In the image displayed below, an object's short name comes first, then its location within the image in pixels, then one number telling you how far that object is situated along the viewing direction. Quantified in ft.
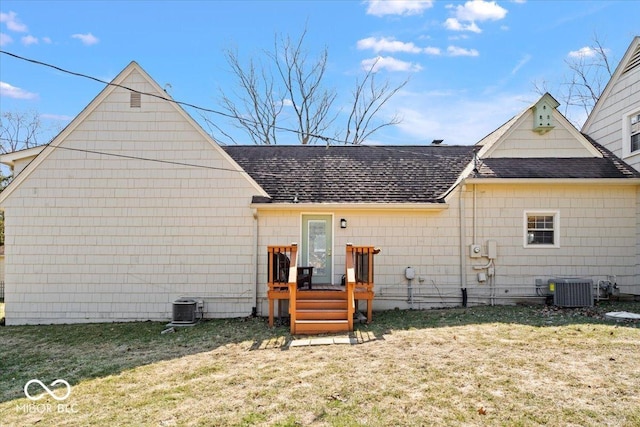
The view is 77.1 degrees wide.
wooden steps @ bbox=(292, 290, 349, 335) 25.67
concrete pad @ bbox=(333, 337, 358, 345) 23.02
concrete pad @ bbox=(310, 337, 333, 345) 23.13
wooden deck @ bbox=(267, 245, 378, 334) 25.76
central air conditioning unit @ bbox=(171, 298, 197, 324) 29.76
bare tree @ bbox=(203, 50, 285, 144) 79.77
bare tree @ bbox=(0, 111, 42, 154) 83.97
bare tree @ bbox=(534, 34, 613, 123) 68.23
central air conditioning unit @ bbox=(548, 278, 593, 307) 30.22
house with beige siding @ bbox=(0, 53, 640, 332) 31.63
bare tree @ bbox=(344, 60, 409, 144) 78.95
